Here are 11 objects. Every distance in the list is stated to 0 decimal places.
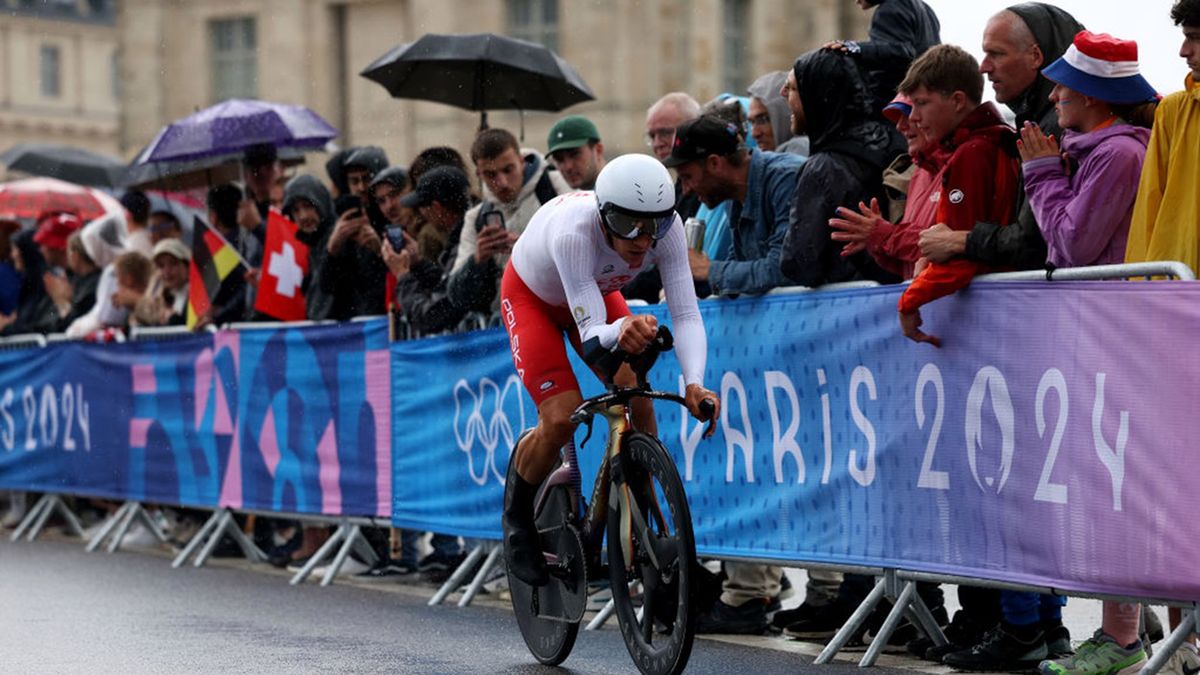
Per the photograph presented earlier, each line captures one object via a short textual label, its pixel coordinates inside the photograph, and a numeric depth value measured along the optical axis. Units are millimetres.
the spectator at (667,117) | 11898
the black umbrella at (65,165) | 23719
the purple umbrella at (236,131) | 15273
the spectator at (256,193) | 14922
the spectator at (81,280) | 17156
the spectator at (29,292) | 17969
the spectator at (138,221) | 17016
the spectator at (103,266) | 16234
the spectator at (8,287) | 18281
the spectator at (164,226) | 16375
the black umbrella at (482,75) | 14031
